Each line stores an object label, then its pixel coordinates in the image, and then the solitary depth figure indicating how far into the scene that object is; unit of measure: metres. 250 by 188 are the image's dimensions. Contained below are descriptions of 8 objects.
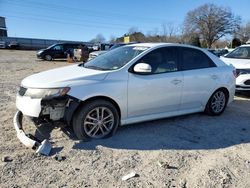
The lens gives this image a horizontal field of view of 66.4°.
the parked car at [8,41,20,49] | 32.77
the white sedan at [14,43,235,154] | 2.93
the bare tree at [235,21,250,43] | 47.17
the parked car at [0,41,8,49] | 32.42
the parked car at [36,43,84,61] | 16.77
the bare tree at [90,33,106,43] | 61.54
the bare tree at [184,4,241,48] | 45.38
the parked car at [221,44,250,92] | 5.57
